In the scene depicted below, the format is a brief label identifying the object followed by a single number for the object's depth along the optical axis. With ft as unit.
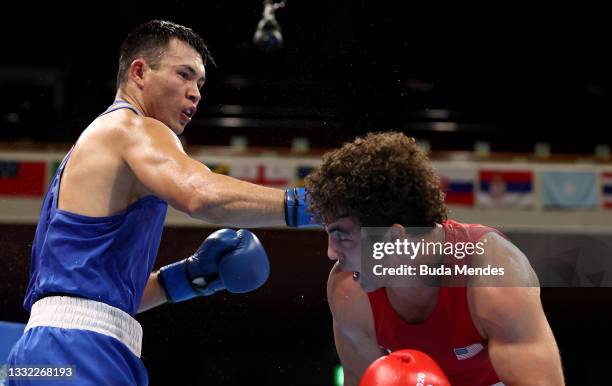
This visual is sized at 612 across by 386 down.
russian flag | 18.97
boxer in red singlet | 5.76
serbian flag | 19.26
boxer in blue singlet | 5.96
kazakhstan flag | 19.54
